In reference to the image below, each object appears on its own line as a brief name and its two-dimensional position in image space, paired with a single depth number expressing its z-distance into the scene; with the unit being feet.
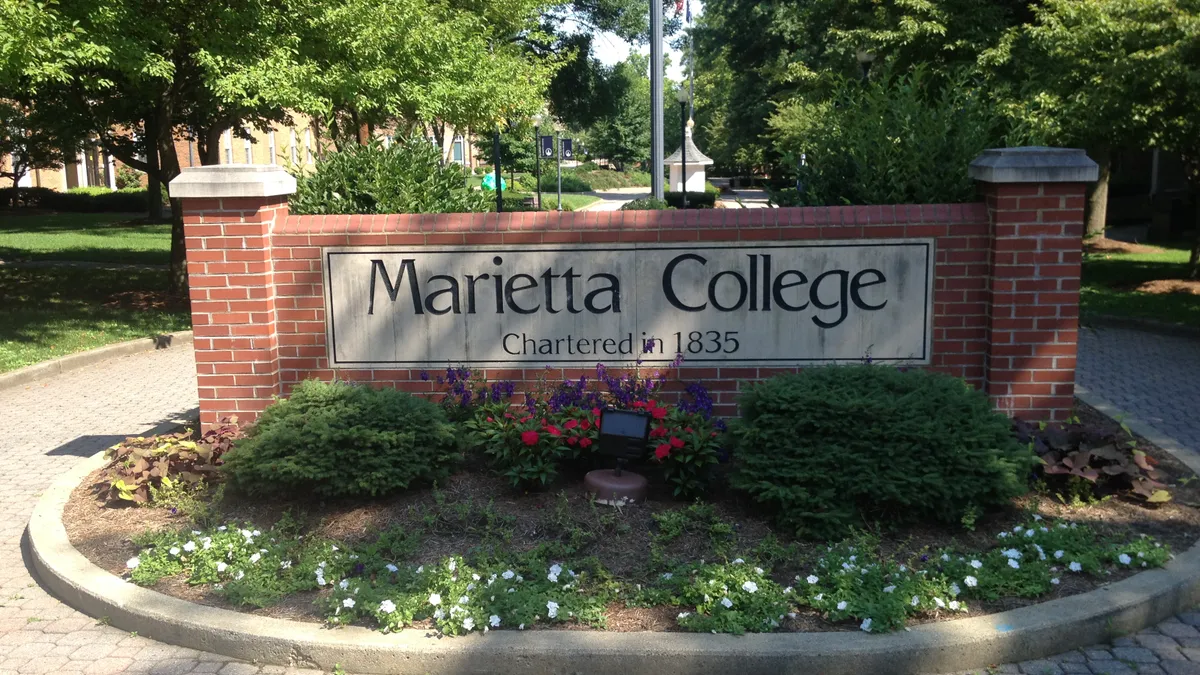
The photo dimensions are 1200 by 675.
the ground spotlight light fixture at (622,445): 16.58
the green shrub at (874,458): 15.35
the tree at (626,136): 237.45
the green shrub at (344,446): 16.61
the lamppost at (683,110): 68.62
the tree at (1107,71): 35.22
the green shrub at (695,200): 79.20
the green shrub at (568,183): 187.01
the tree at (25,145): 70.23
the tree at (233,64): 32.19
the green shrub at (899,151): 19.84
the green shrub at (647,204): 58.73
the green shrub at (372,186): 20.94
